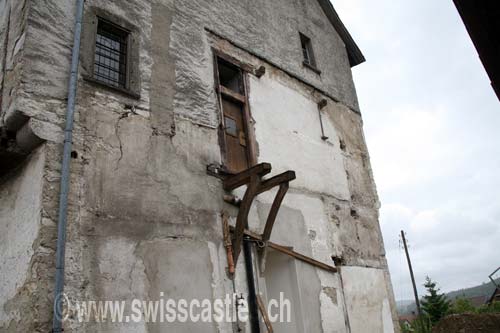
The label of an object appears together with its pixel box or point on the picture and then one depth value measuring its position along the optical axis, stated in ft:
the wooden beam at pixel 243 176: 18.88
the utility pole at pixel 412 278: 79.94
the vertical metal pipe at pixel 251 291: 18.97
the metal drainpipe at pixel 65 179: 13.32
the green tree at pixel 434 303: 102.52
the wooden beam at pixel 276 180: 19.85
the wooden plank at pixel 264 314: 18.73
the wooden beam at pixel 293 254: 20.51
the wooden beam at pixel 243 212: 19.13
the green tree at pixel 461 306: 99.78
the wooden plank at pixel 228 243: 18.95
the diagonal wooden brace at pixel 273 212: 20.47
